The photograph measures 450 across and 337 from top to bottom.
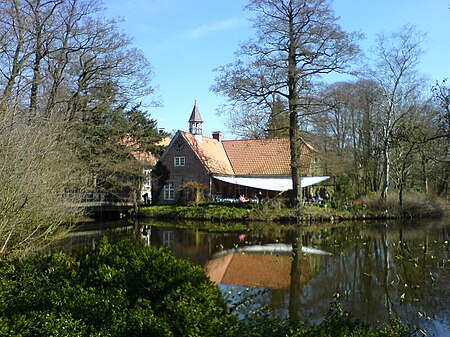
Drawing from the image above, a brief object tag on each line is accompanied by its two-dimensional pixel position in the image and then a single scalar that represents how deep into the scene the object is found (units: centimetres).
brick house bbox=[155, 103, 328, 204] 3000
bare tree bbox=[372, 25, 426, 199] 2606
